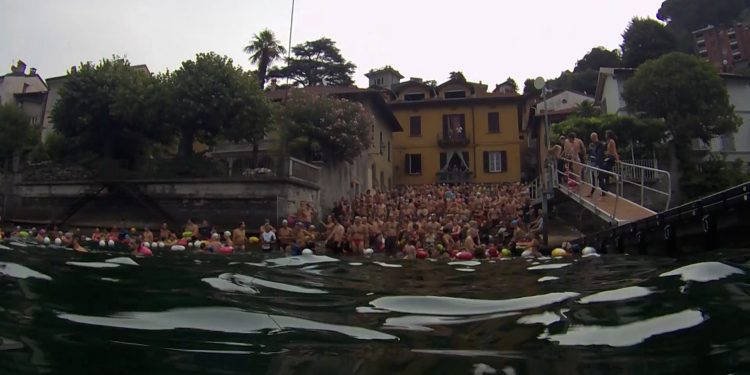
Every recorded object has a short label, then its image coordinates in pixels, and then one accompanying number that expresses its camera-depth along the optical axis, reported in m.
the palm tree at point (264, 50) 49.75
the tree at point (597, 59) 62.00
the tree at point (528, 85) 54.74
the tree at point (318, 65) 52.66
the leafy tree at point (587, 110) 33.94
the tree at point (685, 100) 27.56
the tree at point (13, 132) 30.27
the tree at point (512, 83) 57.05
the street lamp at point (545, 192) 15.73
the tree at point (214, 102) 24.66
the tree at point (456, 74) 61.95
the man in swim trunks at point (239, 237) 18.50
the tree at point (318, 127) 25.66
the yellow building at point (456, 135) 42.50
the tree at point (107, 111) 26.22
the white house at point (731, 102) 33.19
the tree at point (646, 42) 51.50
